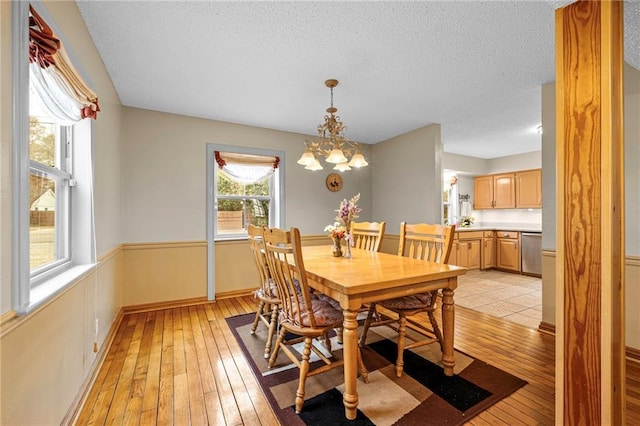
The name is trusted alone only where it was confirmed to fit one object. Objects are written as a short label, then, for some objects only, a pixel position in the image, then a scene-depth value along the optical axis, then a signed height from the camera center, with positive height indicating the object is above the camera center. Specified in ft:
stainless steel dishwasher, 15.44 -2.42
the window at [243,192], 12.28 +1.02
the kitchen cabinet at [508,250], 16.49 -2.43
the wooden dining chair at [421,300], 6.40 -2.18
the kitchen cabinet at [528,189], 16.69 +1.49
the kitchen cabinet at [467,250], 16.39 -2.36
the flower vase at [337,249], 7.70 -1.06
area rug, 4.94 -3.76
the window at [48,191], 4.47 +0.43
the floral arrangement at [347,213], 7.44 -0.01
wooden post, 3.18 -0.04
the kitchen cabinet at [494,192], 18.08 +1.45
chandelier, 7.73 +1.79
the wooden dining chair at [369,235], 8.99 -0.79
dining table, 4.87 -1.42
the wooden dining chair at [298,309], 5.05 -2.08
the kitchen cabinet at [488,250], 17.47 -2.50
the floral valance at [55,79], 3.66 +2.18
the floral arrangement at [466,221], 19.74 -0.65
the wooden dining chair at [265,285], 6.74 -2.01
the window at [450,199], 19.77 +0.99
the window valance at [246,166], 12.16 +2.22
